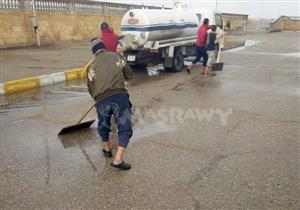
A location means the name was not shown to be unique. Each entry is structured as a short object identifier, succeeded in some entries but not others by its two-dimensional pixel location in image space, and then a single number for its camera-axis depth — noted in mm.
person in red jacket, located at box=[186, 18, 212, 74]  8980
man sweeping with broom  3343
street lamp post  14447
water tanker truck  8951
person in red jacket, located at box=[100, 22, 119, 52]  6909
